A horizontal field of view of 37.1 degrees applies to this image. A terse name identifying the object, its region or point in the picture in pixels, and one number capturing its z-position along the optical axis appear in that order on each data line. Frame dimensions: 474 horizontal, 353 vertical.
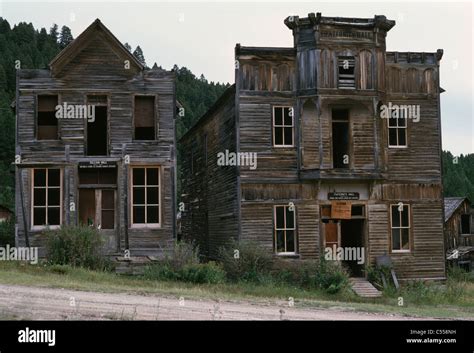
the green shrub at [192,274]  25.14
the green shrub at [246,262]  26.83
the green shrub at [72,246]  25.77
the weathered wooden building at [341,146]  28.86
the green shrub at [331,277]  26.12
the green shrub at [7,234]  32.12
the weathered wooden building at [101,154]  27.64
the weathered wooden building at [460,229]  52.44
